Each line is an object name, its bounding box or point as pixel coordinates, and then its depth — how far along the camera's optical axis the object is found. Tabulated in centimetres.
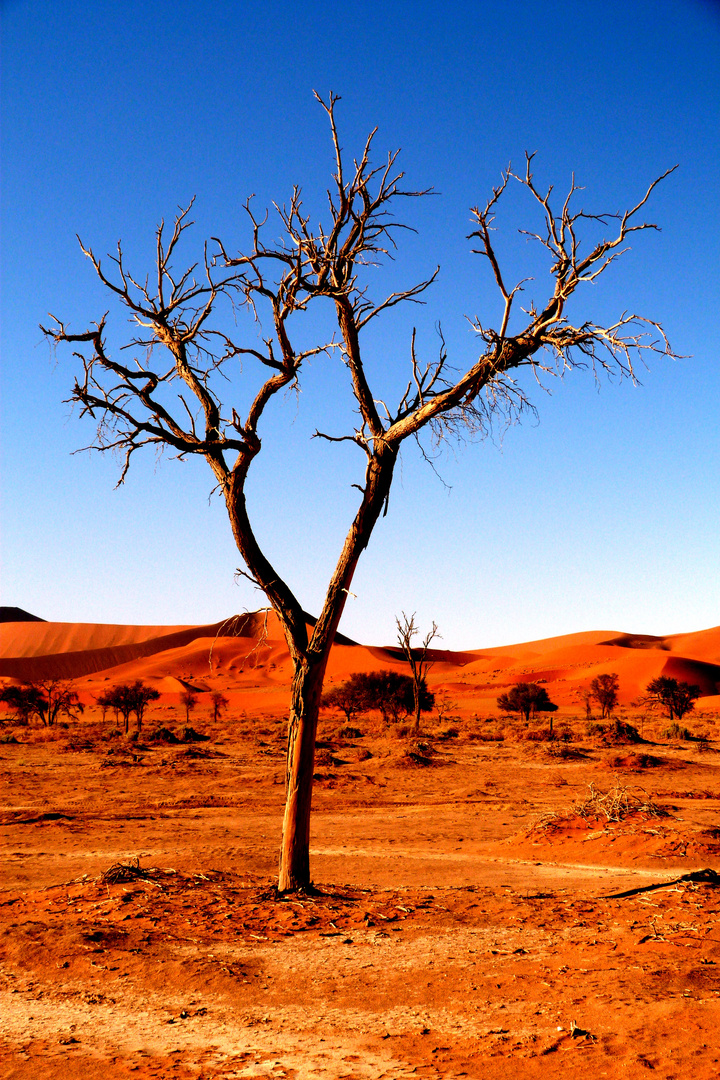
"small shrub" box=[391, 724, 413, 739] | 3362
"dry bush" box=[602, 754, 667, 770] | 2272
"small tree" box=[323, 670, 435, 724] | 4522
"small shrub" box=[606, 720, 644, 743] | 3084
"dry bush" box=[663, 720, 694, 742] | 3175
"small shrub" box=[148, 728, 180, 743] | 3106
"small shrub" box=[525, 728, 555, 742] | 3162
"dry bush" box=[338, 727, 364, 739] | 3353
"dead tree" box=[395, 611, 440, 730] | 3593
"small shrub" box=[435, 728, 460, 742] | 3319
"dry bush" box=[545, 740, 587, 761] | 2522
